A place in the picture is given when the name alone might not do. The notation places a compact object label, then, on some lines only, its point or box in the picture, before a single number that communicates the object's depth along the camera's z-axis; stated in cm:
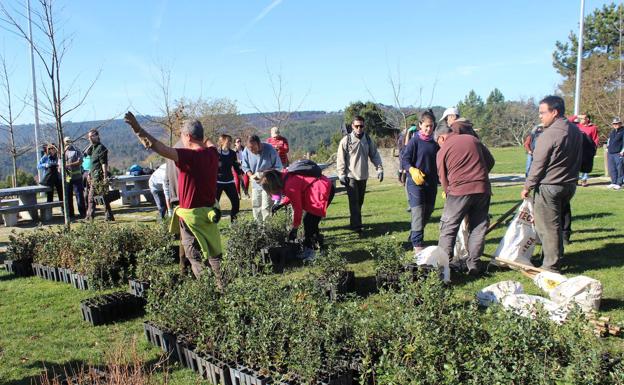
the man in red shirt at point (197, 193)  435
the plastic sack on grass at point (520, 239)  555
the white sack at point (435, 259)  496
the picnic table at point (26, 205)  1101
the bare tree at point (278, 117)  1969
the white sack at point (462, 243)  580
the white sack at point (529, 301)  386
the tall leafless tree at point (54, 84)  687
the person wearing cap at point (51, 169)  1204
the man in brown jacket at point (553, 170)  509
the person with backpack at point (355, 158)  767
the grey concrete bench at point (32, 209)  1103
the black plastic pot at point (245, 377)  304
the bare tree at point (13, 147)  1548
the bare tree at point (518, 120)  4947
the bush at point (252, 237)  560
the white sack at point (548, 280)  455
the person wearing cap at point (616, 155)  1185
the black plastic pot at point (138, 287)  510
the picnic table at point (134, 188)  1330
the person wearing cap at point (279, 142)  1108
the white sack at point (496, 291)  436
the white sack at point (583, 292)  407
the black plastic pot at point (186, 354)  362
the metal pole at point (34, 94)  1521
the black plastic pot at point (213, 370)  329
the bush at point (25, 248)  680
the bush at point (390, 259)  486
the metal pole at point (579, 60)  1620
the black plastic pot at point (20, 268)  672
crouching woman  599
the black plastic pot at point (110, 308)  466
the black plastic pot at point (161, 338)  384
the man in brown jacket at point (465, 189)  533
